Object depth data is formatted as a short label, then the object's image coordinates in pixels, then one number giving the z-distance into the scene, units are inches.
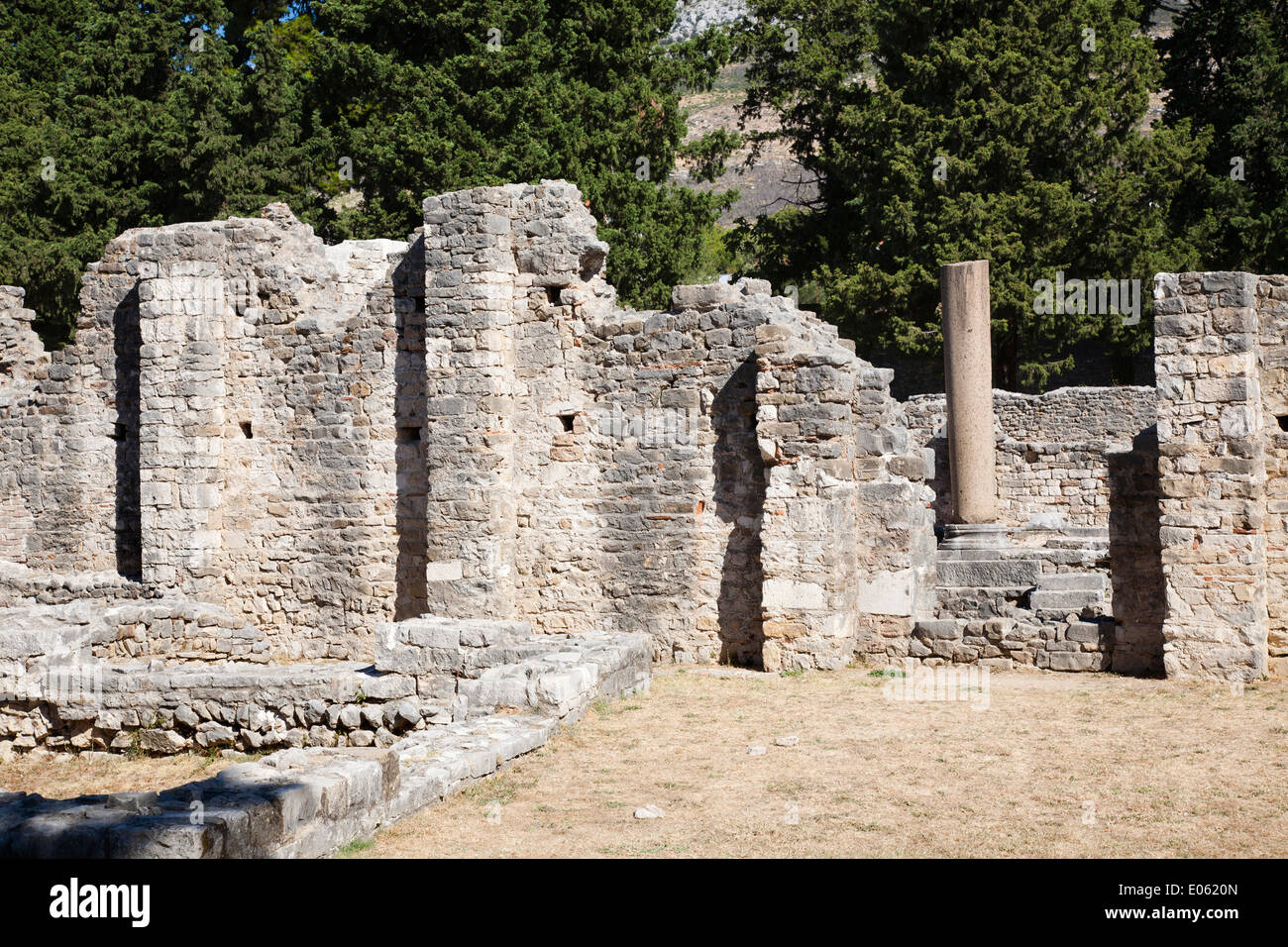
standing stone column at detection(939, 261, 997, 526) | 559.2
